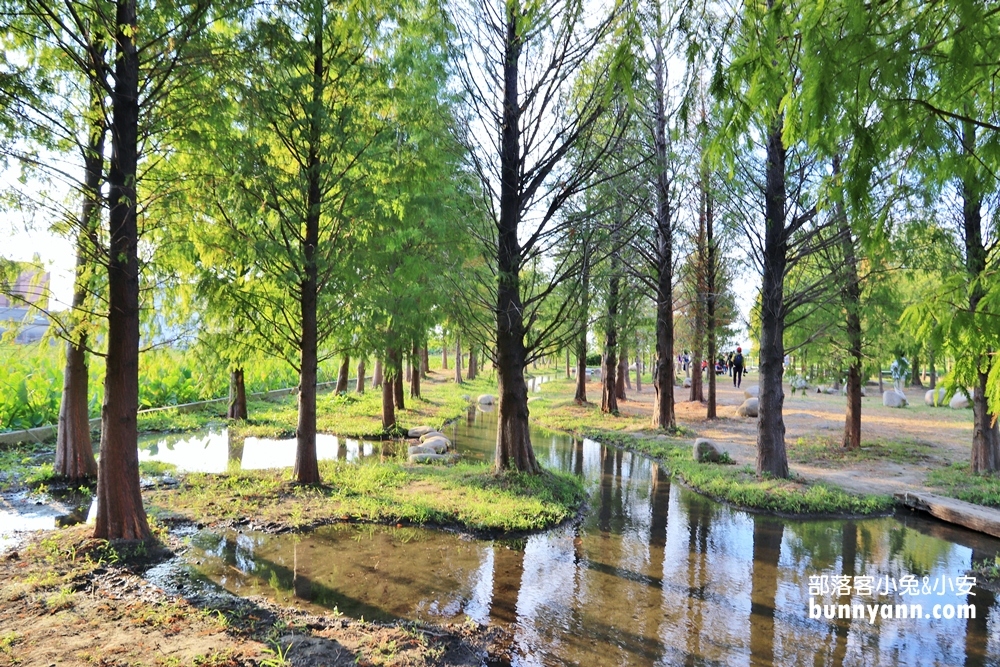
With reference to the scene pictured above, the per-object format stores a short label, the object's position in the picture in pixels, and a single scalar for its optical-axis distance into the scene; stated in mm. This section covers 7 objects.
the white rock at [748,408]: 19344
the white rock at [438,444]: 12391
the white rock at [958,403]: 21859
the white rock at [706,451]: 11977
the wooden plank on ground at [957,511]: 7703
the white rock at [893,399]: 22406
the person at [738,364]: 30467
